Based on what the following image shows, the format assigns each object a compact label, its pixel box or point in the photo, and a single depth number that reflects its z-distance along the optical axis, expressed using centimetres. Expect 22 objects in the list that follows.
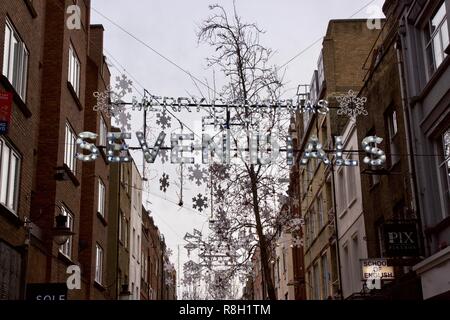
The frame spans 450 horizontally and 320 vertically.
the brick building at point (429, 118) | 1645
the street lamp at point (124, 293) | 3331
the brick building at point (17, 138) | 1573
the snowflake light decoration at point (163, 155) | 1440
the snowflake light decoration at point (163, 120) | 1519
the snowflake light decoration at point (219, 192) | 2138
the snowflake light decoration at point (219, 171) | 2122
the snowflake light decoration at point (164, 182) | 1518
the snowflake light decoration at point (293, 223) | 2486
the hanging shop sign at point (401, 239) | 1766
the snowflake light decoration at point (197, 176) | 1516
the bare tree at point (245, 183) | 1928
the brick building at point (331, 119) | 3039
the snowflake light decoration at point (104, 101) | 1564
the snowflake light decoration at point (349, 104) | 1620
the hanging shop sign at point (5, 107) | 1368
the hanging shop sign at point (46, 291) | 1670
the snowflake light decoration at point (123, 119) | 1538
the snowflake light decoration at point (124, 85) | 1530
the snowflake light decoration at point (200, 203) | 1627
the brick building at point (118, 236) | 3356
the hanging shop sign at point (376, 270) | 1950
